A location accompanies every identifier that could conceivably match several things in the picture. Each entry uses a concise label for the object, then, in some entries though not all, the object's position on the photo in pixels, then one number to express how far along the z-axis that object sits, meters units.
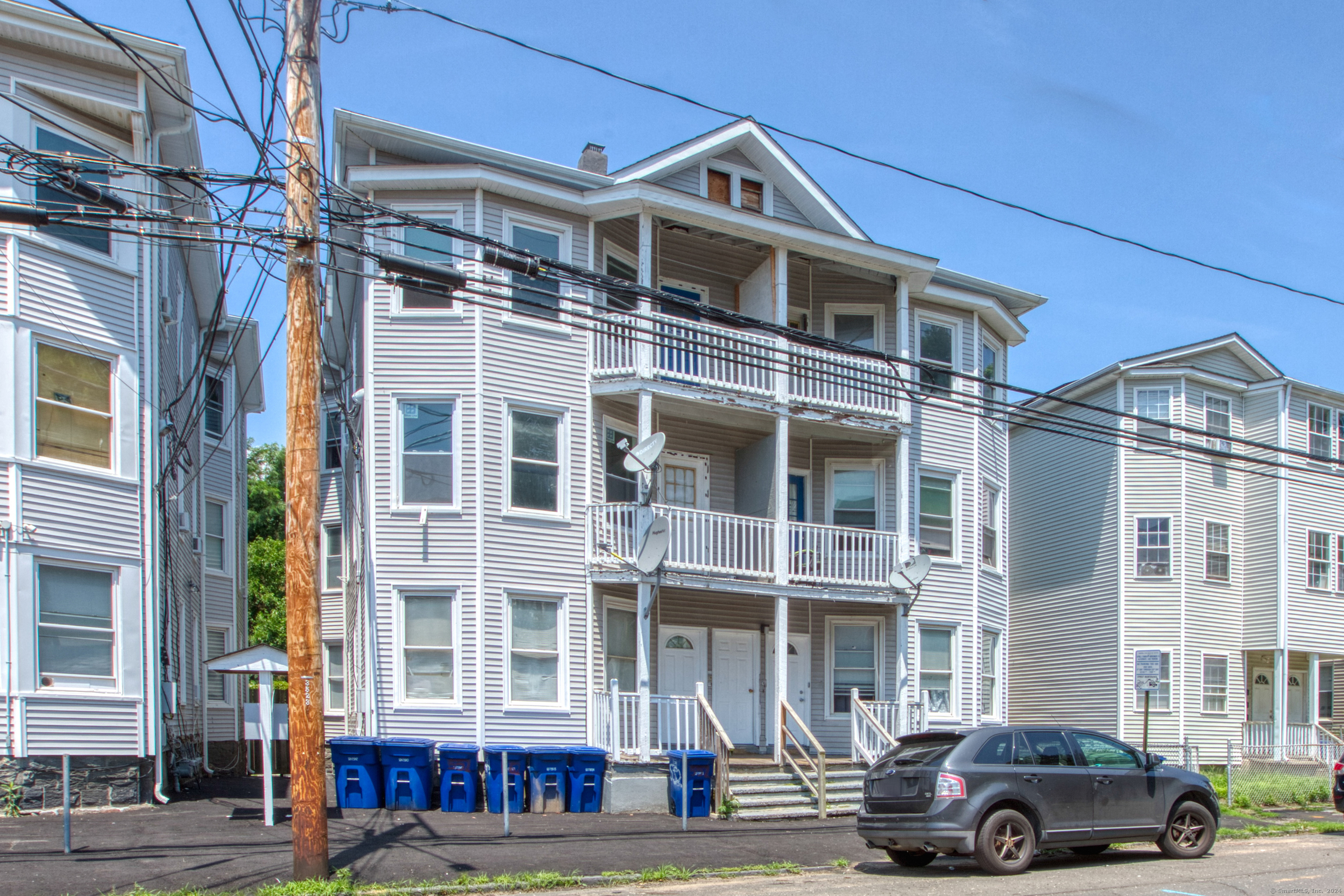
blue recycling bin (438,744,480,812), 15.27
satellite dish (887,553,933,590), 20.11
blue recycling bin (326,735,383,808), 14.97
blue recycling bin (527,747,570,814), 15.59
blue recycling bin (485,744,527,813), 15.40
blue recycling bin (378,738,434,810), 15.13
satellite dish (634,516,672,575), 17.56
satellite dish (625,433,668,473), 17.44
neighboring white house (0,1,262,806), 14.51
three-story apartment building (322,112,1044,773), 17.89
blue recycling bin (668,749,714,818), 15.55
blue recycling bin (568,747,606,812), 15.74
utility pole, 10.28
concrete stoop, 16.30
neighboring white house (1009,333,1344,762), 27.31
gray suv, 11.64
